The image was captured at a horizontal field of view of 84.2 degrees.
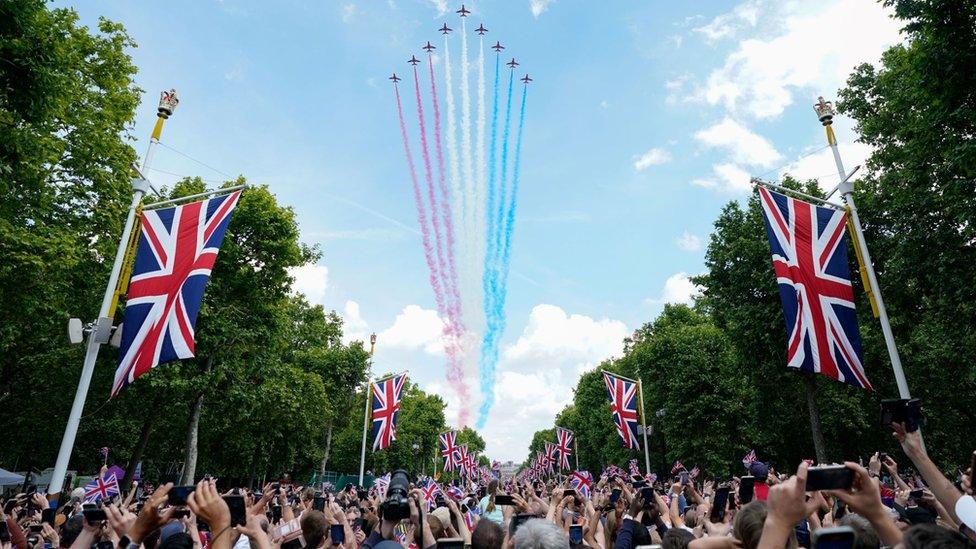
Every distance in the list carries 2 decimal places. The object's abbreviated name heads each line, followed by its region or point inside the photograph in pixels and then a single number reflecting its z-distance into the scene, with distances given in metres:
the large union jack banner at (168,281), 11.27
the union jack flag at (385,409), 26.77
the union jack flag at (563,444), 45.42
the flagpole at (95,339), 11.61
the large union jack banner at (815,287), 12.72
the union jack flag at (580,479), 12.66
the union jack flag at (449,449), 42.55
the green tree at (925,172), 13.75
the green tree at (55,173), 13.02
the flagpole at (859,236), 13.16
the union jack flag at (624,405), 28.08
